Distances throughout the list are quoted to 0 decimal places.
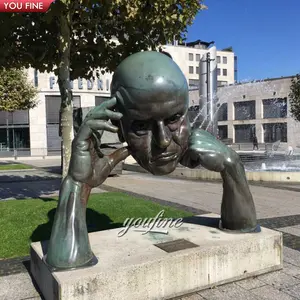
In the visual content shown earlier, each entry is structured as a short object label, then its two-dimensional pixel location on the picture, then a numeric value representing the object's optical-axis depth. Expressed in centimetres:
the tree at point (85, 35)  692
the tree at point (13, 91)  2166
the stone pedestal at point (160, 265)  325
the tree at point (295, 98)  2559
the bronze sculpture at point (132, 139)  329
